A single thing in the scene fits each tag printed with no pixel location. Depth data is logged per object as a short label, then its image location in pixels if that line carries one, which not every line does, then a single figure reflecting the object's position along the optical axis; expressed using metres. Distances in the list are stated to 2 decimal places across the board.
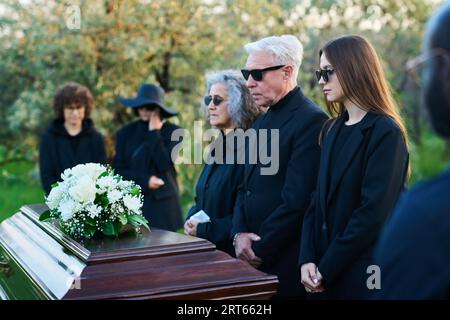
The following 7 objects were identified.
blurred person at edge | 1.46
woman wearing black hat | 6.56
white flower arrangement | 3.36
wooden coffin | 2.71
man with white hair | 3.78
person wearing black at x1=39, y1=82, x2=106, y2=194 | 6.47
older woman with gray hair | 4.22
